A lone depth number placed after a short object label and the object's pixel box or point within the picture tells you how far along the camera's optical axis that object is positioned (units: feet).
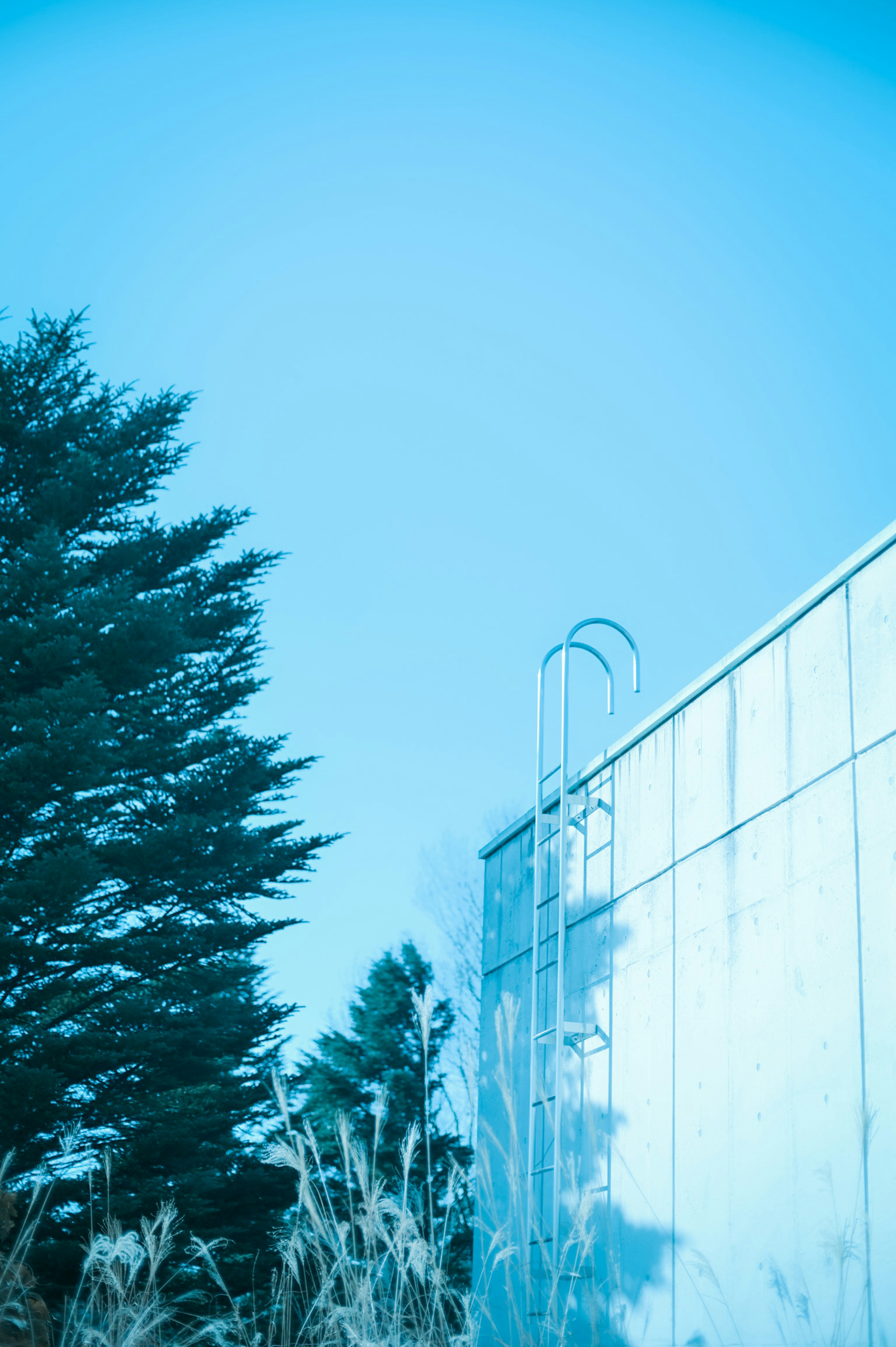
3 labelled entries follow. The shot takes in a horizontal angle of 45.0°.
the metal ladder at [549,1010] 20.22
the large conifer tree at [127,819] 26.61
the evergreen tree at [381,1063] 44.29
